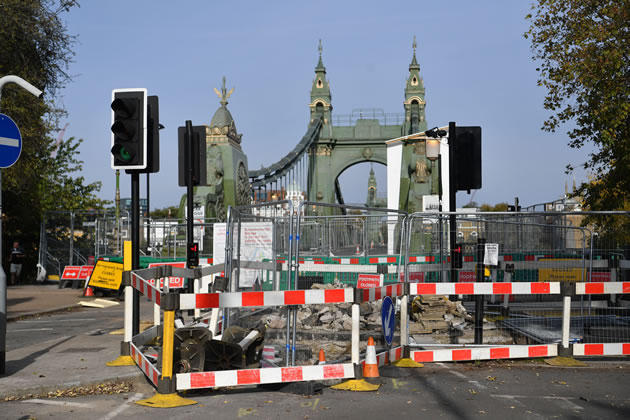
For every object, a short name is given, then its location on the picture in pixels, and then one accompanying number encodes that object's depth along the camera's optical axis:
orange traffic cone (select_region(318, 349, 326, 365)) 7.45
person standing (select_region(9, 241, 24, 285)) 25.23
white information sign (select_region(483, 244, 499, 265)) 10.05
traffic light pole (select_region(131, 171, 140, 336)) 8.31
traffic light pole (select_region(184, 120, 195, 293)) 11.29
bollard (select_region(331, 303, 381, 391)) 6.88
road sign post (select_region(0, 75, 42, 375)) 7.32
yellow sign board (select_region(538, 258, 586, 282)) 10.58
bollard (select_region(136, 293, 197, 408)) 6.22
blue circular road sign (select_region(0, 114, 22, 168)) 7.39
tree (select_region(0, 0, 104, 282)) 21.38
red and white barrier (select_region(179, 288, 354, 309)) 6.43
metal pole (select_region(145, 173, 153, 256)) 24.79
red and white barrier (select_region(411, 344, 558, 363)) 8.27
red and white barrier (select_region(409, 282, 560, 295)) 8.18
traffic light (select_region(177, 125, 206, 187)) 11.46
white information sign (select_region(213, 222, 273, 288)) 8.84
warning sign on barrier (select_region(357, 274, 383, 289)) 11.37
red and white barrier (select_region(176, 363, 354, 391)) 6.41
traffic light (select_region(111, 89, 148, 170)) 8.14
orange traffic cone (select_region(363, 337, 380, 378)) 7.20
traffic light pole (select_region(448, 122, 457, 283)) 10.62
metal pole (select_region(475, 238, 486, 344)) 9.20
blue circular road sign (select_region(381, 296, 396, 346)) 7.69
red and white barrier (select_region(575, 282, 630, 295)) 8.41
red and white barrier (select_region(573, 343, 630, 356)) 8.42
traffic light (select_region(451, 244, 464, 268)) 10.07
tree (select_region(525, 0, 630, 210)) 16.30
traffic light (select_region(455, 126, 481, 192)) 10.80
